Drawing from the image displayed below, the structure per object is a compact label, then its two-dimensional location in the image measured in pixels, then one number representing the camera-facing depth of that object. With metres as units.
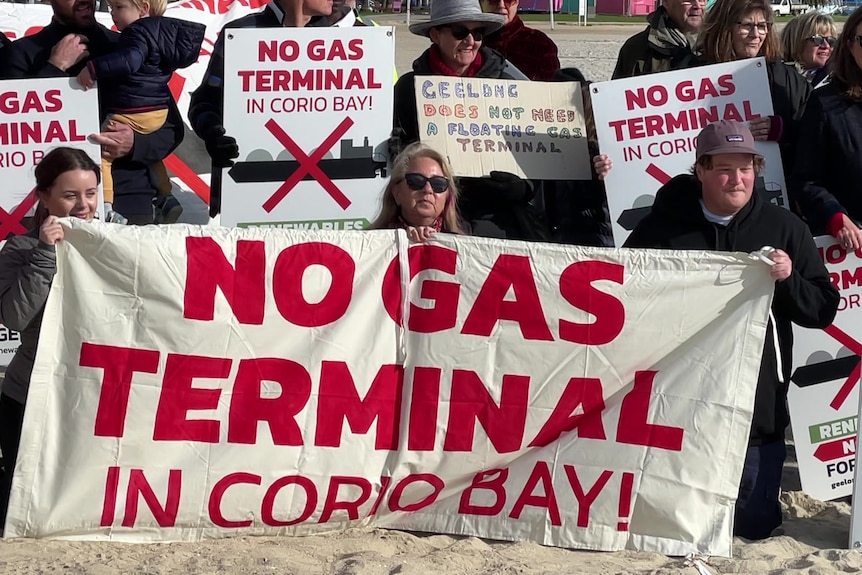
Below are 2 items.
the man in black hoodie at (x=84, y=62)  6.53
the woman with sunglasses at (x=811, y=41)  9.12
